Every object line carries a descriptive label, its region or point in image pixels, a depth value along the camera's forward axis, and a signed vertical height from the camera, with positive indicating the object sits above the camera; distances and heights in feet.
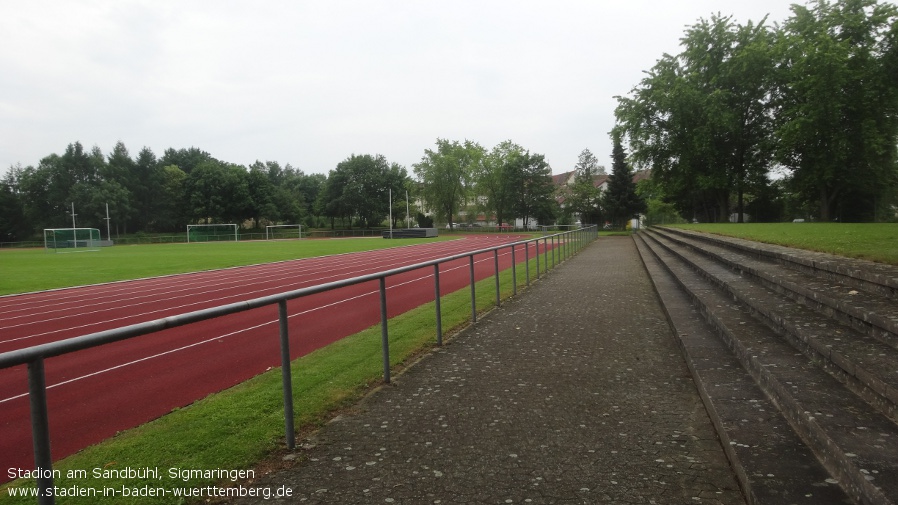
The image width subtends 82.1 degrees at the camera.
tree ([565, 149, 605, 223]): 211.20 +8.19
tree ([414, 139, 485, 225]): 255.70 +25.56
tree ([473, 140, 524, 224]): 238.68 +21.25
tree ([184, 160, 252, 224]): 248.52 +19.60
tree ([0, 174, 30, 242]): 230.27 +11.14
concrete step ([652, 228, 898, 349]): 12.56 -2.56
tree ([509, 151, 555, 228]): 236.63 +16.73
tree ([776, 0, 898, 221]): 97.30 +21.36
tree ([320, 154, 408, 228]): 283.59 +21.33
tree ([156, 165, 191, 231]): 252.62 +14.42
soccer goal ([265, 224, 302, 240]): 239.97 -0.45
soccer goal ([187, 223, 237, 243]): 215.72 +0.48
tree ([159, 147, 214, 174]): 307.99 +45.73
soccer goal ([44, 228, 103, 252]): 160.45 -0.30
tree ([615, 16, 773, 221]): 115.03 +24.03
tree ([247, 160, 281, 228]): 258.78 +17.22
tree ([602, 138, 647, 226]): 188.65 +8.86
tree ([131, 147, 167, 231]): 249.55 +19.62
